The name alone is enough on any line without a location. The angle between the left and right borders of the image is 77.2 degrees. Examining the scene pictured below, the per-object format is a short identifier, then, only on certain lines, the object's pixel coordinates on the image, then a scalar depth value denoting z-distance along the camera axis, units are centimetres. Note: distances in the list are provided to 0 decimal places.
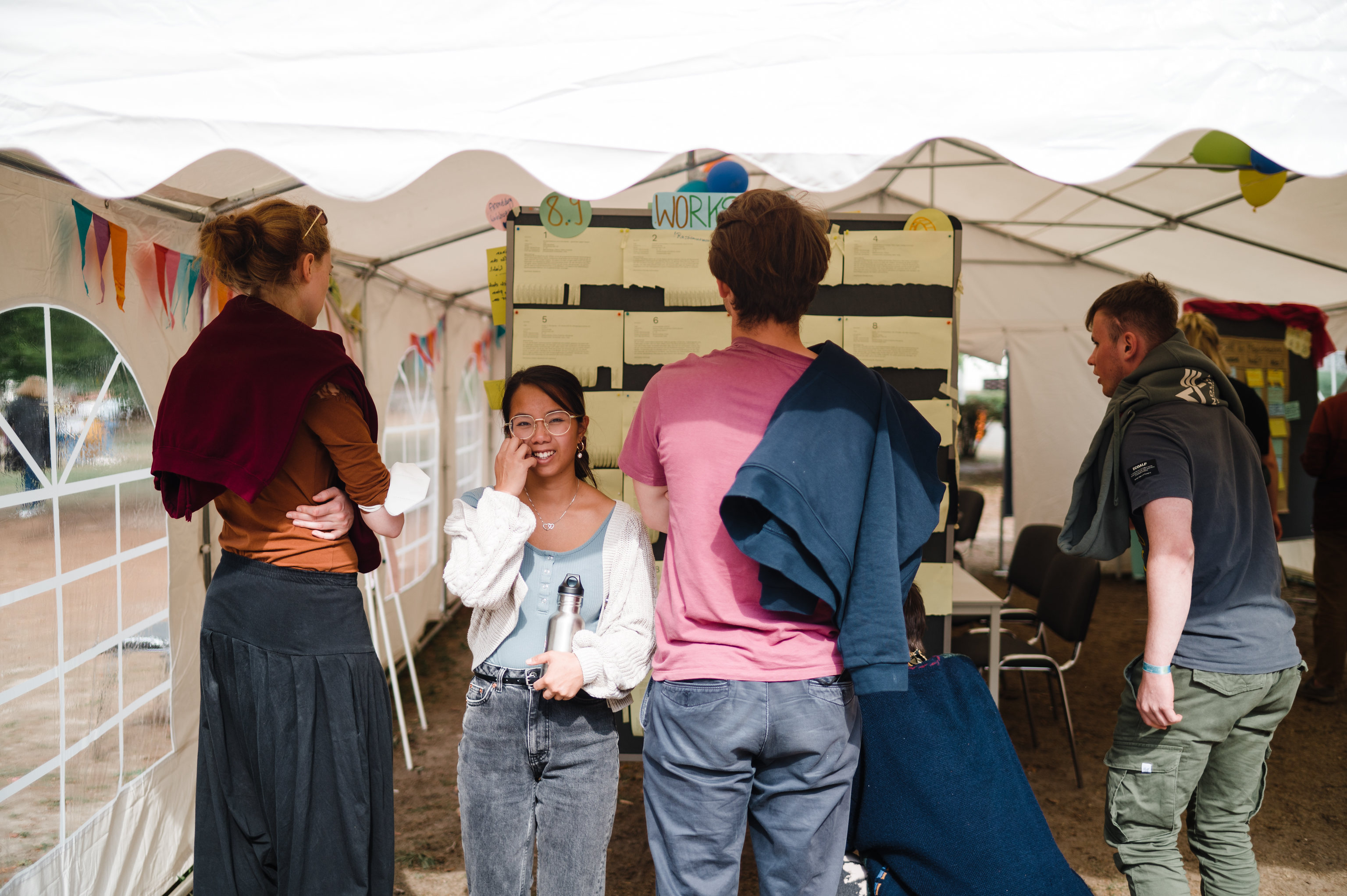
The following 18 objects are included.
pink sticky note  230
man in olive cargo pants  170
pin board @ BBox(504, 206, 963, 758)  234
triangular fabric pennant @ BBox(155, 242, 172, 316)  234
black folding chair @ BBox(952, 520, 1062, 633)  419
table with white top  294
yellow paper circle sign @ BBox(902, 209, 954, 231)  236
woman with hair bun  151
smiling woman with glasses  149
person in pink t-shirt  127
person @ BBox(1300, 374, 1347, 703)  434
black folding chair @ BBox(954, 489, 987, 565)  607
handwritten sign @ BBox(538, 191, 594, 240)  227
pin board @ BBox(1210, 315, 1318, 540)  641
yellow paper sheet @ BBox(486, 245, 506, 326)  238
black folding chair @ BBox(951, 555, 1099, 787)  342
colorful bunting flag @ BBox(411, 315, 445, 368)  488
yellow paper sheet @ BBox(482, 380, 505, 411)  216
